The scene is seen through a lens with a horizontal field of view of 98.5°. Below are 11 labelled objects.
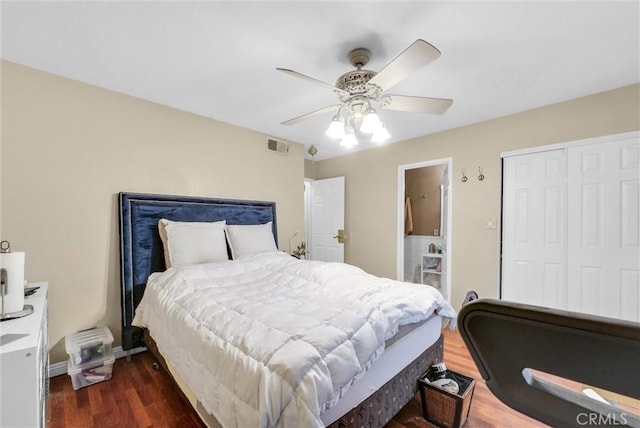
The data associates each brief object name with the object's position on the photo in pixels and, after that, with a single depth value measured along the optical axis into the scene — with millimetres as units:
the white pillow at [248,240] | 2873
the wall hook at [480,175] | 3143
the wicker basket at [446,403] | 1569
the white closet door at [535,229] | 2684
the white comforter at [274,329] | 1041
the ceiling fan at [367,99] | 1628
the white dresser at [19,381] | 1026
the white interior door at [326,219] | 4537
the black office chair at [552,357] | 406
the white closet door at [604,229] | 2326
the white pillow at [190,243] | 2457
